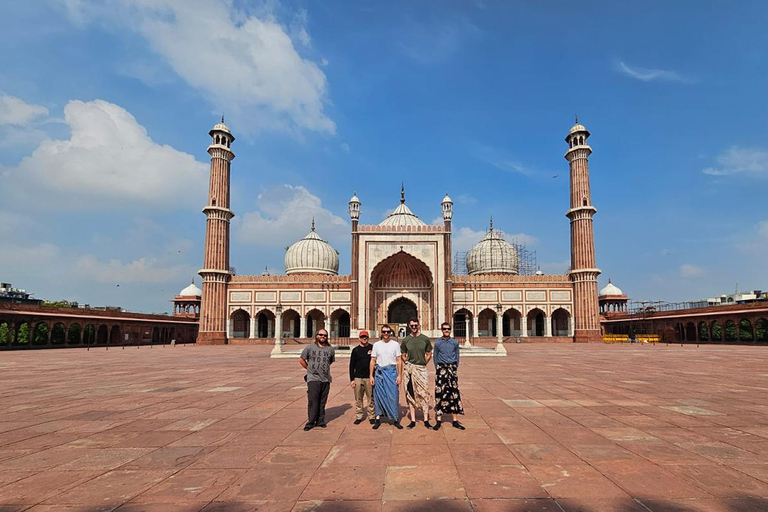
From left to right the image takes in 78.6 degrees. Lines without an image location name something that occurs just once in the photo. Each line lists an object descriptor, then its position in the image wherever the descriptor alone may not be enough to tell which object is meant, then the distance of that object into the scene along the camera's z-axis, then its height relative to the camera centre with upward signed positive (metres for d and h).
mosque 40.81 +2.27
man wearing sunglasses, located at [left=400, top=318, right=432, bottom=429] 6.39 -0.76
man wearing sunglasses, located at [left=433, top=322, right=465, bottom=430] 6.40 -0.86
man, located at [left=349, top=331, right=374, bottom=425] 6.65 -0.82
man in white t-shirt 6.49 -0.84
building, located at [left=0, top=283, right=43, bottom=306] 64.18 +3.28
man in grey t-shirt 6.21 -0.83
